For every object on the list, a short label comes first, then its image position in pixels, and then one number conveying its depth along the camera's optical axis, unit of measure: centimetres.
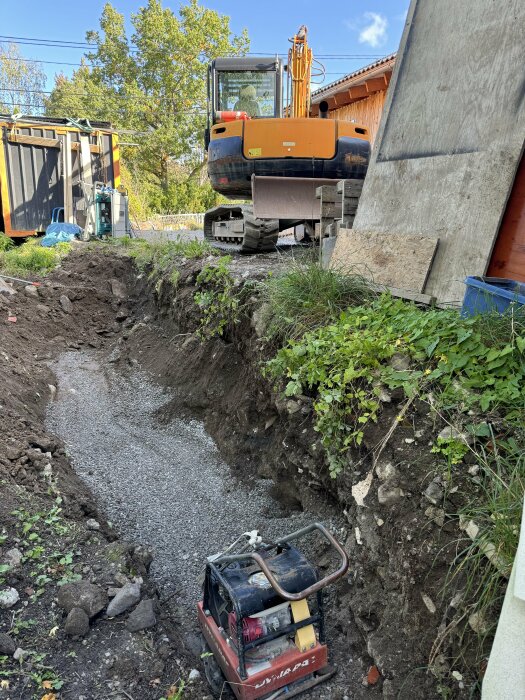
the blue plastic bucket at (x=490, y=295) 256
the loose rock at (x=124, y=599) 244
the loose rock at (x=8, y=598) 230
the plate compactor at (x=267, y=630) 201
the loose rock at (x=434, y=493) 204
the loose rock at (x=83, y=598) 236
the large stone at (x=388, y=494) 223
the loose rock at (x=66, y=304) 725
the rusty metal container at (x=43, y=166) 1113
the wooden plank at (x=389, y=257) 374
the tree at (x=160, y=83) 2559
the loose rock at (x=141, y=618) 240
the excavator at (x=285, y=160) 679
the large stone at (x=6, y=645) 210
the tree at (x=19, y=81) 3628
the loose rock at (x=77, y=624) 227
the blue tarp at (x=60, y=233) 1061
